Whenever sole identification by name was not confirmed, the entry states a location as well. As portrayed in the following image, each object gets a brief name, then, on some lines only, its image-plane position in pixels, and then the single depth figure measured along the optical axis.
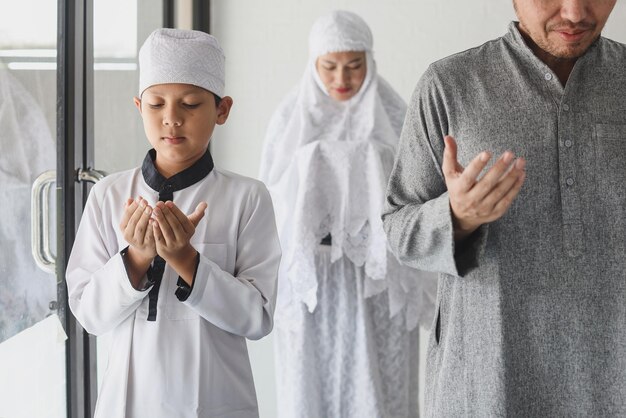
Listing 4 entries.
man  1.28
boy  1.44
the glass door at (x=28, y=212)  1.80
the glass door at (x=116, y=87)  2.45
